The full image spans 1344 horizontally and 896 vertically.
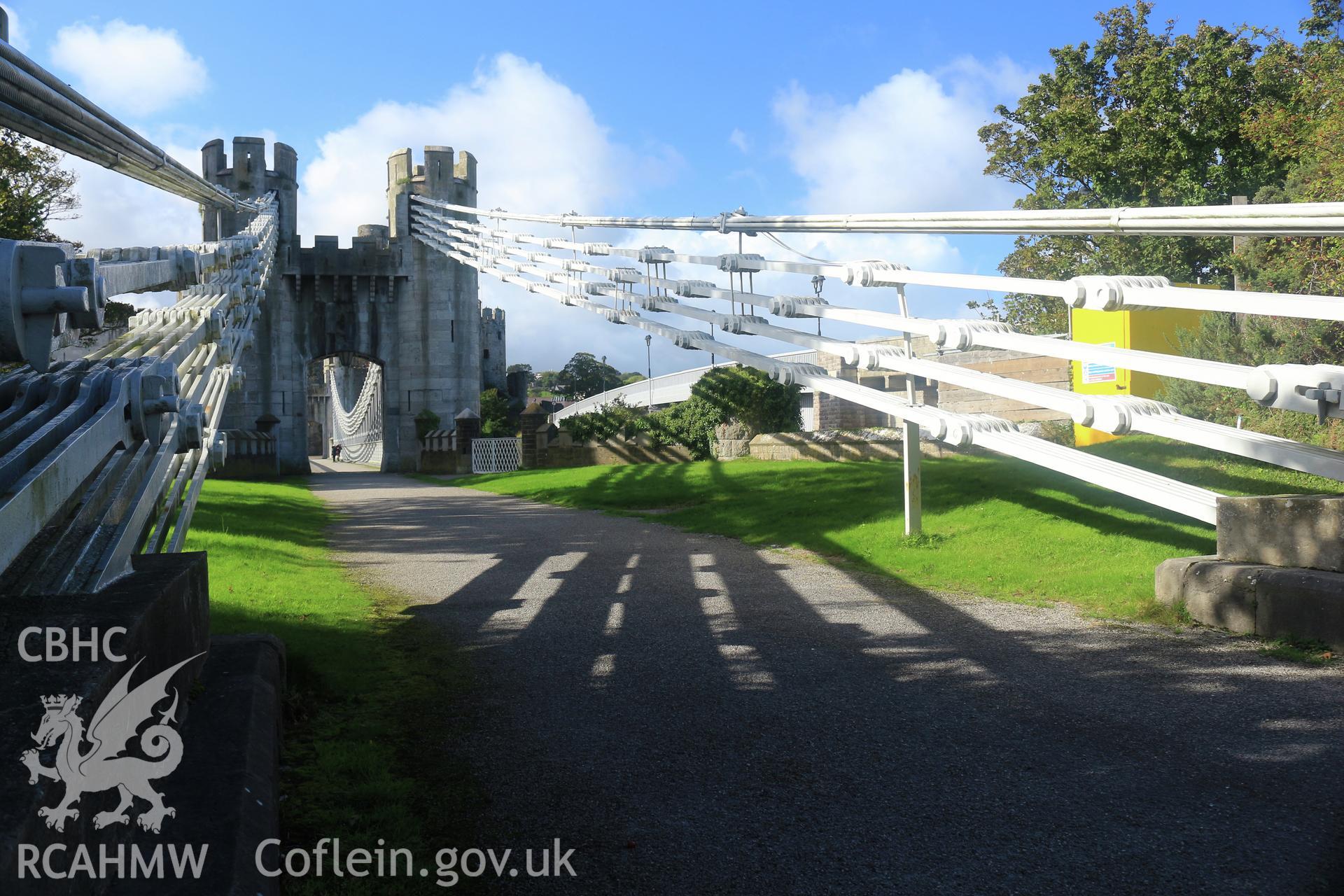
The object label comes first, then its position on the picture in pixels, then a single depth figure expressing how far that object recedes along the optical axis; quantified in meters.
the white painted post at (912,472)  9.13
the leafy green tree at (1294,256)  14.25
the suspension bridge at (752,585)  3.14
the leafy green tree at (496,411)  45.22
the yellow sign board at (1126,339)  17.12
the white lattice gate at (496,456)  30.03
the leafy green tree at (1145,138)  28.33
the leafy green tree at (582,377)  93.00
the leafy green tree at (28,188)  20.58
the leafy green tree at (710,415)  22.05
